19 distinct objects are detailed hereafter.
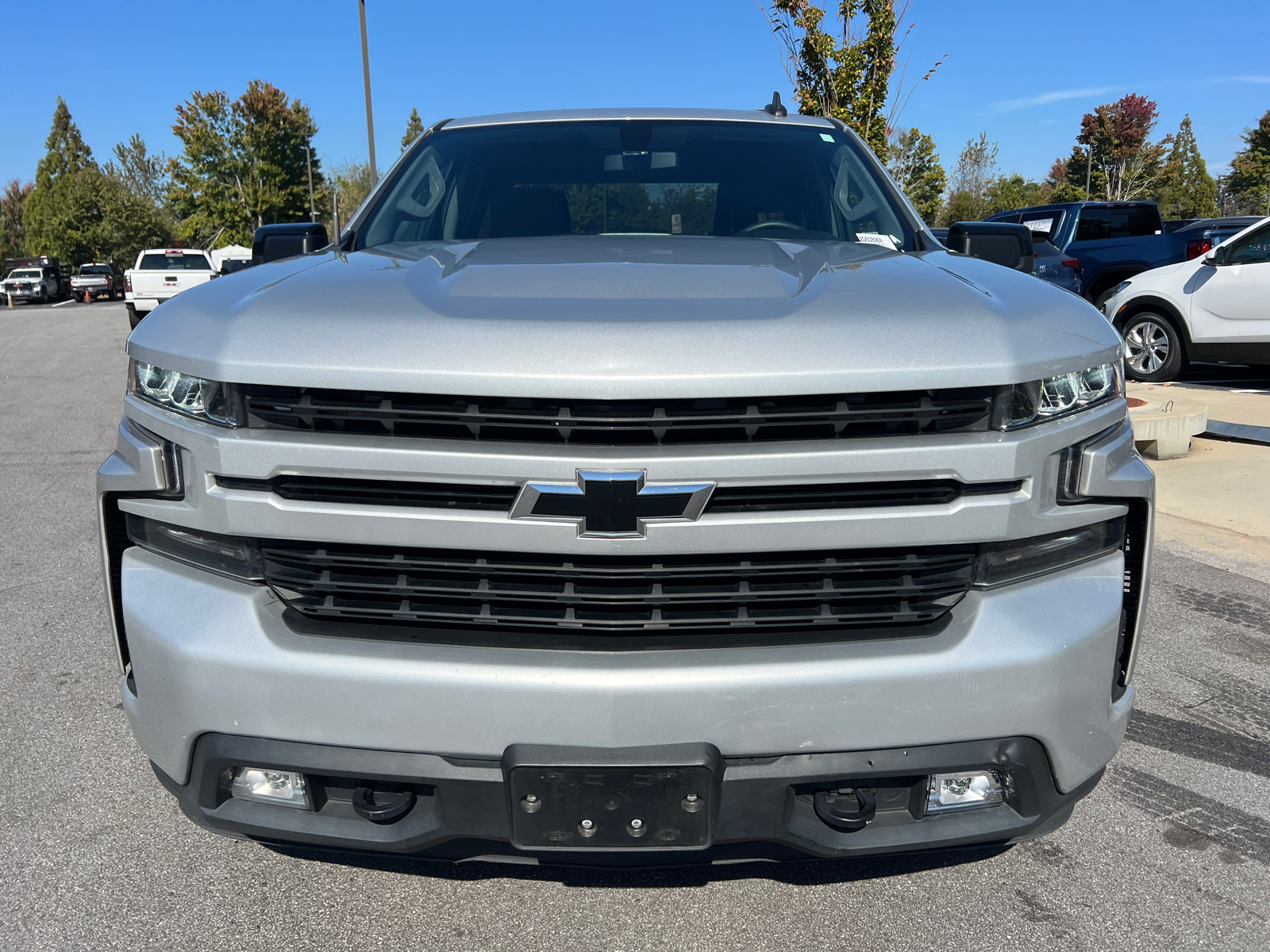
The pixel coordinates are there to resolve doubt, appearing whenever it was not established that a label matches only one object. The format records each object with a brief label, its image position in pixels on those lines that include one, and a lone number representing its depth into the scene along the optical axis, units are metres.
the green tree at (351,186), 74.39
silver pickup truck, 1.72
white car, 9.62
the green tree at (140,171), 85.31
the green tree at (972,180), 63.88
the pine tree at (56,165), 71.31
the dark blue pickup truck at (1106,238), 13.62
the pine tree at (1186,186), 53.22
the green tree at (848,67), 13.19
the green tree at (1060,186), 62.19
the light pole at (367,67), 19.55
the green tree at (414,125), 96.31
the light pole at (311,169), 64.44
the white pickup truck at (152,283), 24.36
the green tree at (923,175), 46.88
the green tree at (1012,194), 60.09
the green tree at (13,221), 84.28
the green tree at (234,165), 64.56
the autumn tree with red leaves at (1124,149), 57.06
